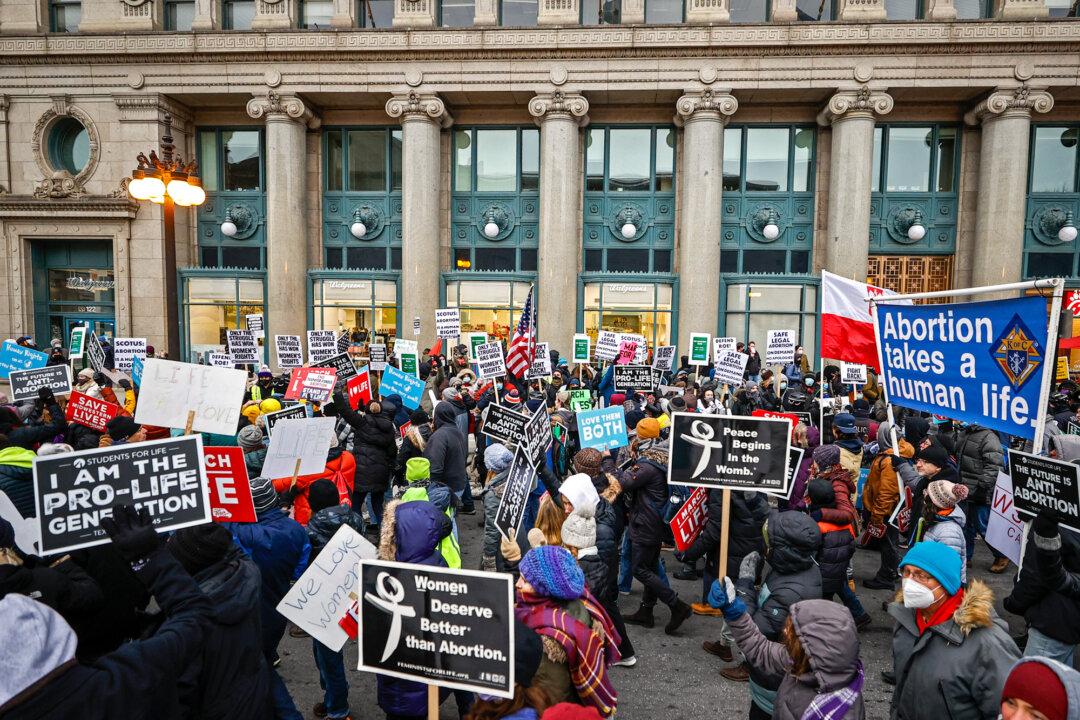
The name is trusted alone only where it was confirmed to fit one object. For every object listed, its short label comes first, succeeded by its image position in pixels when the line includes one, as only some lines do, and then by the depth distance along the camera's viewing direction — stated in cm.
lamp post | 1036
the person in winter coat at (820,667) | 295
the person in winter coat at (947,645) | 310
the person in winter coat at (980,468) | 802
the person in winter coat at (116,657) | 206
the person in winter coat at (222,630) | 322
